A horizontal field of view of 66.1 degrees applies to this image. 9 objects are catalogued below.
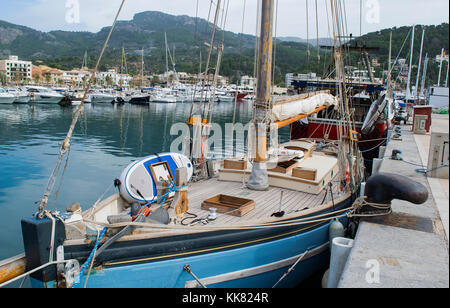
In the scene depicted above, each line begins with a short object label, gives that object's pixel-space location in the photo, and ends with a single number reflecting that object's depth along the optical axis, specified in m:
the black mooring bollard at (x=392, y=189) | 5.31
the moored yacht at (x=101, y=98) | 71.00
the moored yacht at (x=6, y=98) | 56.91
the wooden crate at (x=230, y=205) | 6.69
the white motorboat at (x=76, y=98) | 61.87
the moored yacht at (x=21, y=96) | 60.09
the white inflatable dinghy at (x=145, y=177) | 7.13
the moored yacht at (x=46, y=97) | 65.88
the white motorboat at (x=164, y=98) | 76.88
